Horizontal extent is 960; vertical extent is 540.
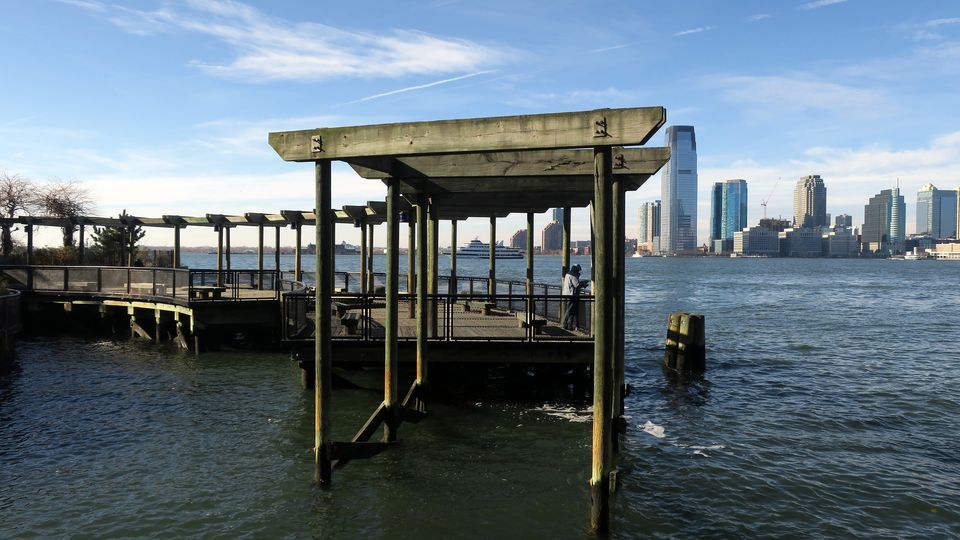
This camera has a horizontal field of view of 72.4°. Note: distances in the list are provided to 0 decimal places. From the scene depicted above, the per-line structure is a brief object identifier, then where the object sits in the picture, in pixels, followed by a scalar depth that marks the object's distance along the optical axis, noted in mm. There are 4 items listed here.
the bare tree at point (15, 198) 44250
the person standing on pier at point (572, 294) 14562
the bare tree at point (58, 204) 45062
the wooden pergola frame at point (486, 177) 7898
